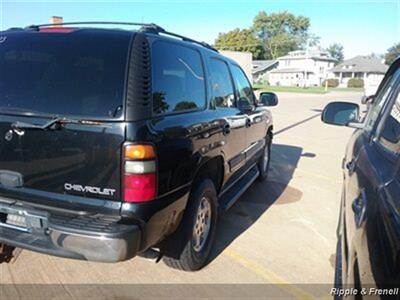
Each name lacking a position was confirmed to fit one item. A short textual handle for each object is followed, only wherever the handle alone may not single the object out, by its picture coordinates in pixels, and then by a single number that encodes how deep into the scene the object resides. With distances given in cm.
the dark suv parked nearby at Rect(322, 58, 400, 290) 138
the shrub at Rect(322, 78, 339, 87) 6644
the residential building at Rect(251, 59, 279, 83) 7900
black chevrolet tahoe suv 246
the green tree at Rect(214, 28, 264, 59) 7856
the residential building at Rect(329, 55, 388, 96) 7521
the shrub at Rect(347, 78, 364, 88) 6172
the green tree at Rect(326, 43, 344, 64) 11925
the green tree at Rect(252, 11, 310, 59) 9962
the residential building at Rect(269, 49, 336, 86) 7850
